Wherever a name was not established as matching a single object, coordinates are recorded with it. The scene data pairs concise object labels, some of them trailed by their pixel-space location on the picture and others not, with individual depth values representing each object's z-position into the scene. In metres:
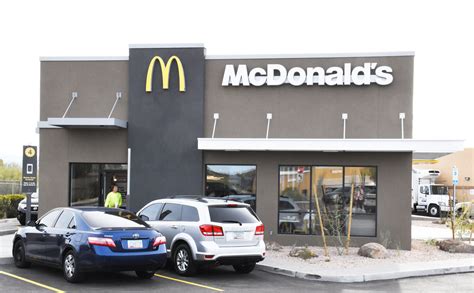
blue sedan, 11.10
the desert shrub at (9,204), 27.08
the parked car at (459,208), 33.66
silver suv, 12.31
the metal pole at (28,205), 16.63
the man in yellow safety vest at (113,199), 17.97
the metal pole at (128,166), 18.53
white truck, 38.16
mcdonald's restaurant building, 18.31
